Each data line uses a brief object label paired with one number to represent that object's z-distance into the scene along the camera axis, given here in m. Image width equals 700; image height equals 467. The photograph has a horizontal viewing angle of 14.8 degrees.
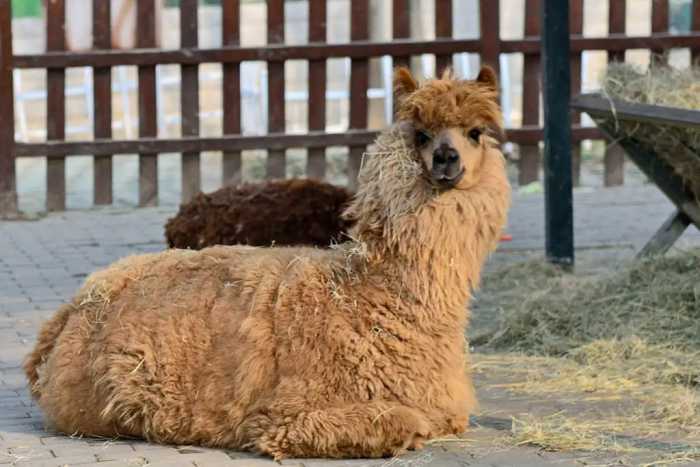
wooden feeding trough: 14.97
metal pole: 17.41
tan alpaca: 9.86
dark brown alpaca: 15.49
